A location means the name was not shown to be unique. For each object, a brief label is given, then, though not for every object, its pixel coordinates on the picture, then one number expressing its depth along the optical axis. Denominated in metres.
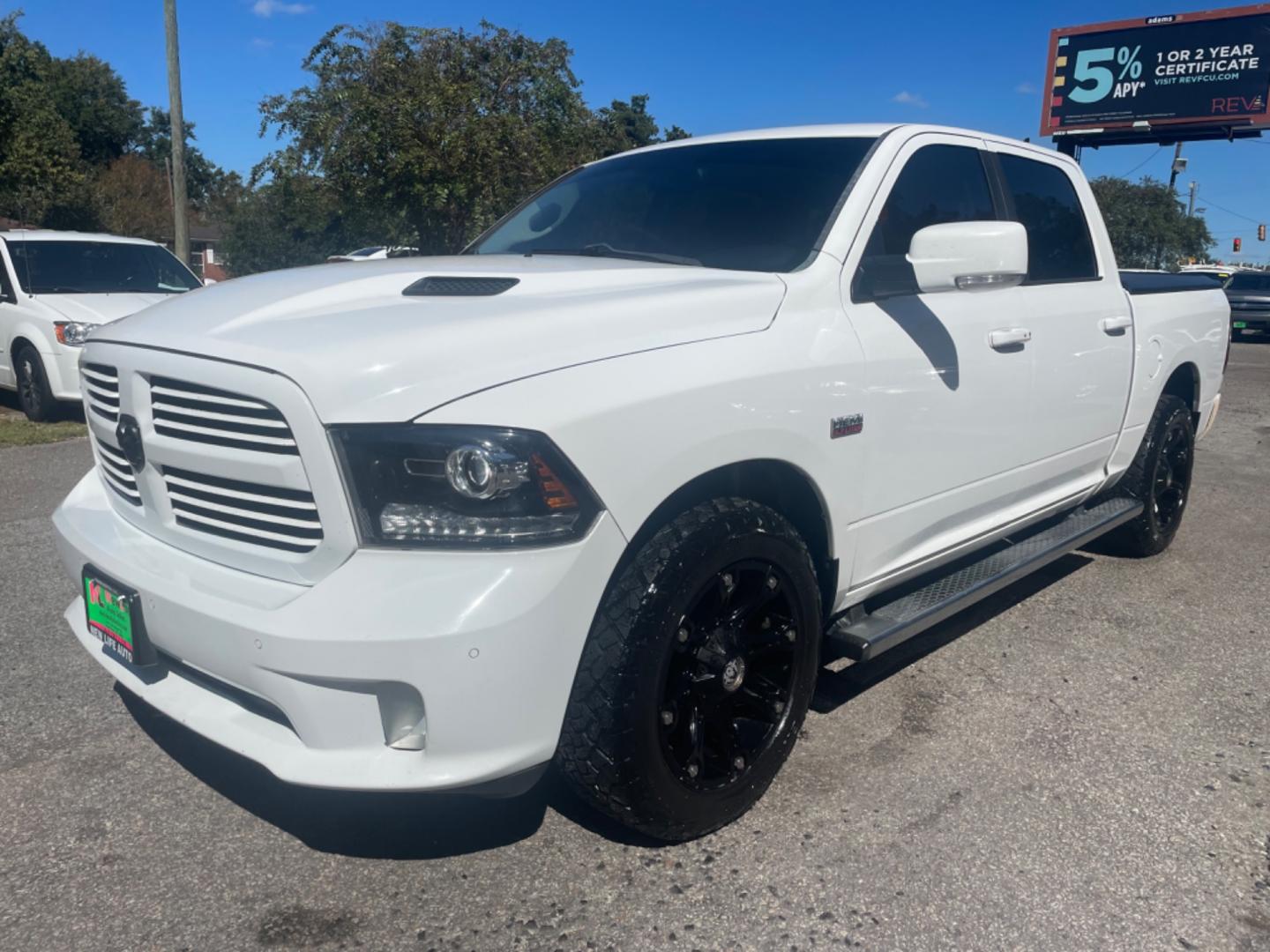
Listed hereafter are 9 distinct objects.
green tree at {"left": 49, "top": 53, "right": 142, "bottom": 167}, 54.75
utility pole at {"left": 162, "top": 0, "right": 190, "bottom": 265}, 14.19
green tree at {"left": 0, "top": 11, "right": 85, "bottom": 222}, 18.39
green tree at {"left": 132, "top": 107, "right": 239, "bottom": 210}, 68.19
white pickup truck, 2.16
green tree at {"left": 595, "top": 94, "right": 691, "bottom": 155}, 66.12
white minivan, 8.92
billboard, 26.59
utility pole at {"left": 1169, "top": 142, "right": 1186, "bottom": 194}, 42.41
